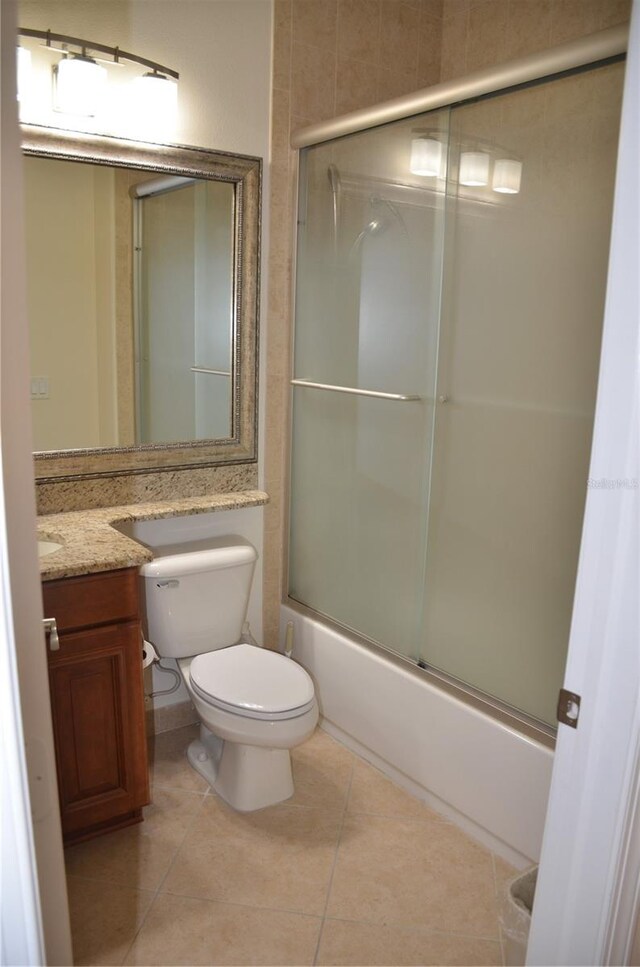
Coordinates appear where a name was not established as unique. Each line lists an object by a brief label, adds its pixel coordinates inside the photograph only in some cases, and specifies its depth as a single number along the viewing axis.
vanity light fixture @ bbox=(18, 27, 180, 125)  2.12
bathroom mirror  2.25
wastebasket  1.64
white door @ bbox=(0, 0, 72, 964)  0.88
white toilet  2.20
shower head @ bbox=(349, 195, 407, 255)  2.37
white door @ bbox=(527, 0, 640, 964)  1.08
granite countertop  1.94
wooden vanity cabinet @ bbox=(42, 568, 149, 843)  1.96
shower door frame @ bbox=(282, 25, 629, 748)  1.72
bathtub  2.05
